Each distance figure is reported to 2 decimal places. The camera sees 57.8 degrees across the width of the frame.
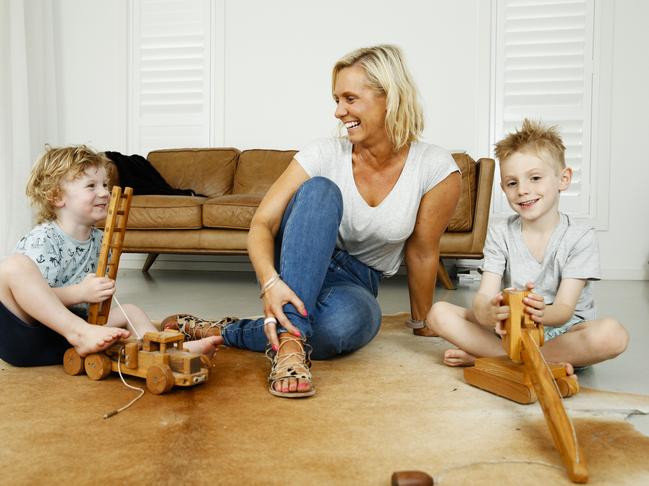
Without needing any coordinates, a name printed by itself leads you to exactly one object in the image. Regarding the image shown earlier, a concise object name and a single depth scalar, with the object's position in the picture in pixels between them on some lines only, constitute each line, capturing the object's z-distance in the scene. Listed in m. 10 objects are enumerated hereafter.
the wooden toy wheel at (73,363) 1.35
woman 1.33
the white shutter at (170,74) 4.15
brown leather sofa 3.11
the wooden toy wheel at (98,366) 1.31
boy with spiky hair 1.30
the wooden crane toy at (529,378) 0.85
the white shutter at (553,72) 3.77
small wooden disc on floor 0.76
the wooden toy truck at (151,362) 1.20
